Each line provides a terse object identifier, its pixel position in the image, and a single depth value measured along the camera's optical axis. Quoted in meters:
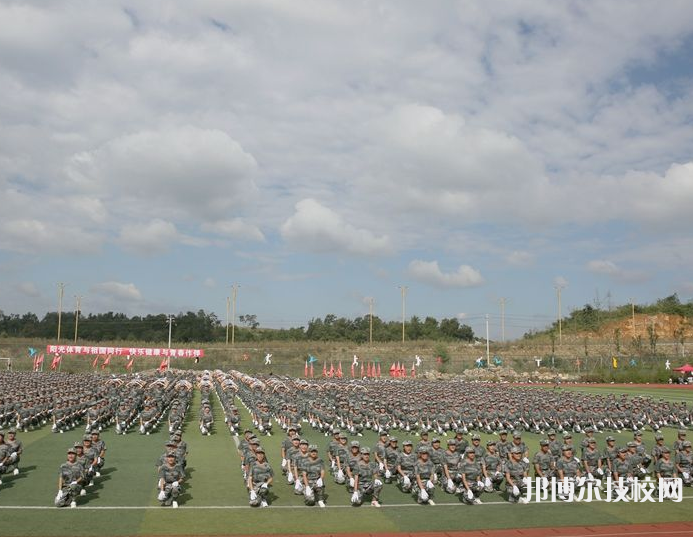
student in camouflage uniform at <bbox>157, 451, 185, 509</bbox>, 15.56
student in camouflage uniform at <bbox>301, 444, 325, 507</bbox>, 15.73
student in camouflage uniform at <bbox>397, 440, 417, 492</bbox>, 16.81
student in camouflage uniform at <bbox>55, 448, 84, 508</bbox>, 15.30
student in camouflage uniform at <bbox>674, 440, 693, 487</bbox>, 17.77
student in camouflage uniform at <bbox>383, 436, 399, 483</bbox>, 18.09
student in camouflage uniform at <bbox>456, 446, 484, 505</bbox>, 15.92
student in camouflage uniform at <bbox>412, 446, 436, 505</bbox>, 15.95
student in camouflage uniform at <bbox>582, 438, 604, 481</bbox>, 17.58
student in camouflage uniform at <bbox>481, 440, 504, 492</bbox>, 16.81
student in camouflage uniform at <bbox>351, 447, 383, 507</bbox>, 15.80
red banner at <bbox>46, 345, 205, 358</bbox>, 73.01
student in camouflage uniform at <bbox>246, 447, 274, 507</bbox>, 15.56
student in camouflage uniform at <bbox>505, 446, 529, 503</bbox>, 15.99
